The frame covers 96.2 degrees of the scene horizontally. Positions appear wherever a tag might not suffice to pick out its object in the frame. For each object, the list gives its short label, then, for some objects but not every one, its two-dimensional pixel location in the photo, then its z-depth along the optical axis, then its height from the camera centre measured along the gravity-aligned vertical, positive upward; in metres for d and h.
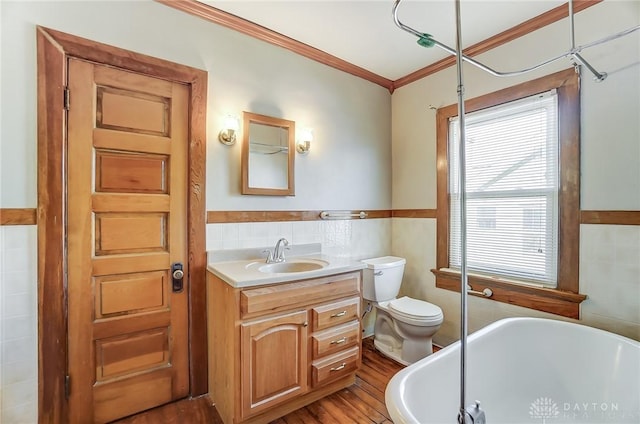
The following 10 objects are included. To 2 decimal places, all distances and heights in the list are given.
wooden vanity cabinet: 1.52 -0.78
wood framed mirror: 2.04 +0.42
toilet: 2.16 -0.80
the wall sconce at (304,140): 2.29 +0.57
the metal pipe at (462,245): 0.91 -0.11
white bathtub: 1.33 -0.87
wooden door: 1.56 -0.17
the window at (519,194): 1.84 +0.12
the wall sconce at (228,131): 1.94 +0.55
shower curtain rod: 1.10 +0.81
